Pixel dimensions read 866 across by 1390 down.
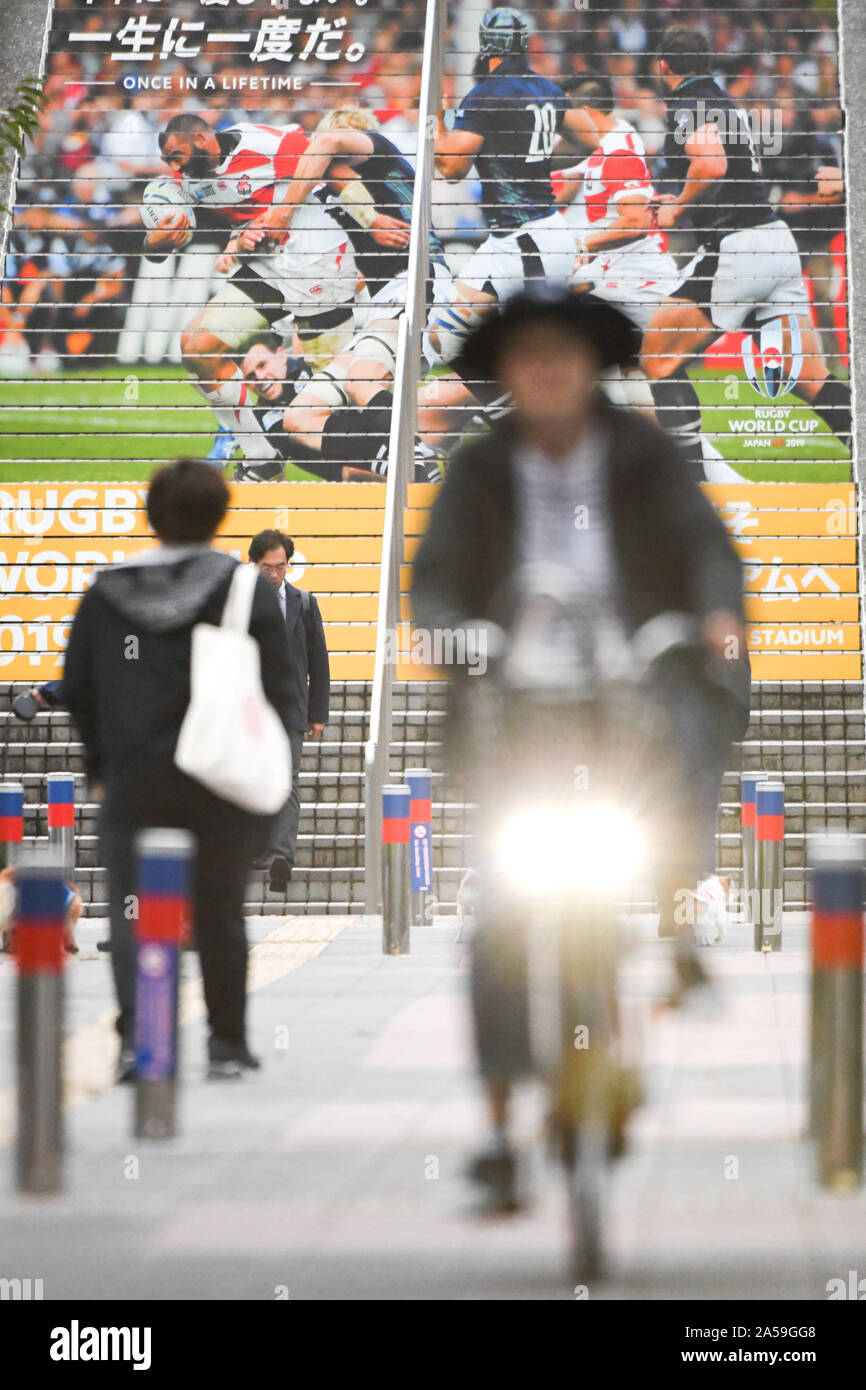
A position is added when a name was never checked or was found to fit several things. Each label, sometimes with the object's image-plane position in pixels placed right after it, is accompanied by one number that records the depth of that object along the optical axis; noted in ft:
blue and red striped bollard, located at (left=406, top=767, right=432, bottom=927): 38.04
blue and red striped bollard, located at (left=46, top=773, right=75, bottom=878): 34.91
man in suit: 36.65
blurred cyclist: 15.21
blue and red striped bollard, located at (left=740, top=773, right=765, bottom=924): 37.11
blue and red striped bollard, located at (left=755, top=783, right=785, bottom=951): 32.76
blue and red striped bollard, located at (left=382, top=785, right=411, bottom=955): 33.53
